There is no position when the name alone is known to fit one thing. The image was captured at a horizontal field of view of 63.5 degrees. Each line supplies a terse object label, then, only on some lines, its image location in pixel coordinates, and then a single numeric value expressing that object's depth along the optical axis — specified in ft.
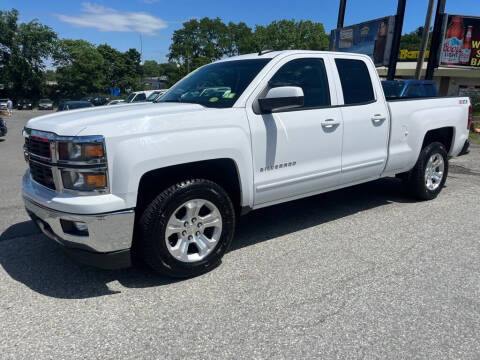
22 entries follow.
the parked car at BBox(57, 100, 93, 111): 72.02
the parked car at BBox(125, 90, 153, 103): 66.10
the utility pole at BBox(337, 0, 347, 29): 56.36
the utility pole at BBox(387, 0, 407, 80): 47.57
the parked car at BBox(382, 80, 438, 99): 26.45
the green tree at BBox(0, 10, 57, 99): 184.34
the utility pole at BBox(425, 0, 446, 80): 44.70
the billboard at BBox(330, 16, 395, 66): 52.85
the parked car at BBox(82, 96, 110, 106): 136.22
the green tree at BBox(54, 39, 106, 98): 202.49
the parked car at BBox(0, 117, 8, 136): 42.34
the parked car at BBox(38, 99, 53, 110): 163.94
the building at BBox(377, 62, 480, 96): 105.19
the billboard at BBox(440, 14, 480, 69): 66.03
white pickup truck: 9.22
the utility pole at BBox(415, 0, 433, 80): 47.85
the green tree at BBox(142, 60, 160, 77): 467.44
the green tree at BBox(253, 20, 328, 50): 214.85
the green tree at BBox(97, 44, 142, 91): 226.58
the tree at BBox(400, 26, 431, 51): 234.25
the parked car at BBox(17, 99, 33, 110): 169.89
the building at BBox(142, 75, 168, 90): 255.86
